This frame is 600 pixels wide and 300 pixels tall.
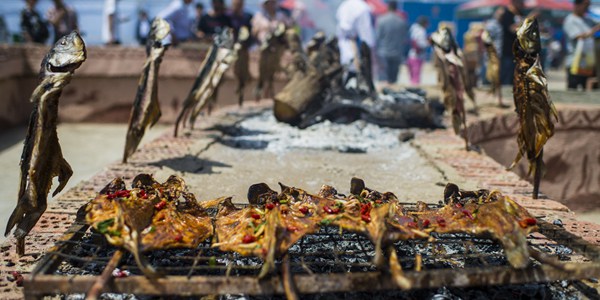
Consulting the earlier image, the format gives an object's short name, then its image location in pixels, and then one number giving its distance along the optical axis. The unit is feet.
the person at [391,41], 43.47
